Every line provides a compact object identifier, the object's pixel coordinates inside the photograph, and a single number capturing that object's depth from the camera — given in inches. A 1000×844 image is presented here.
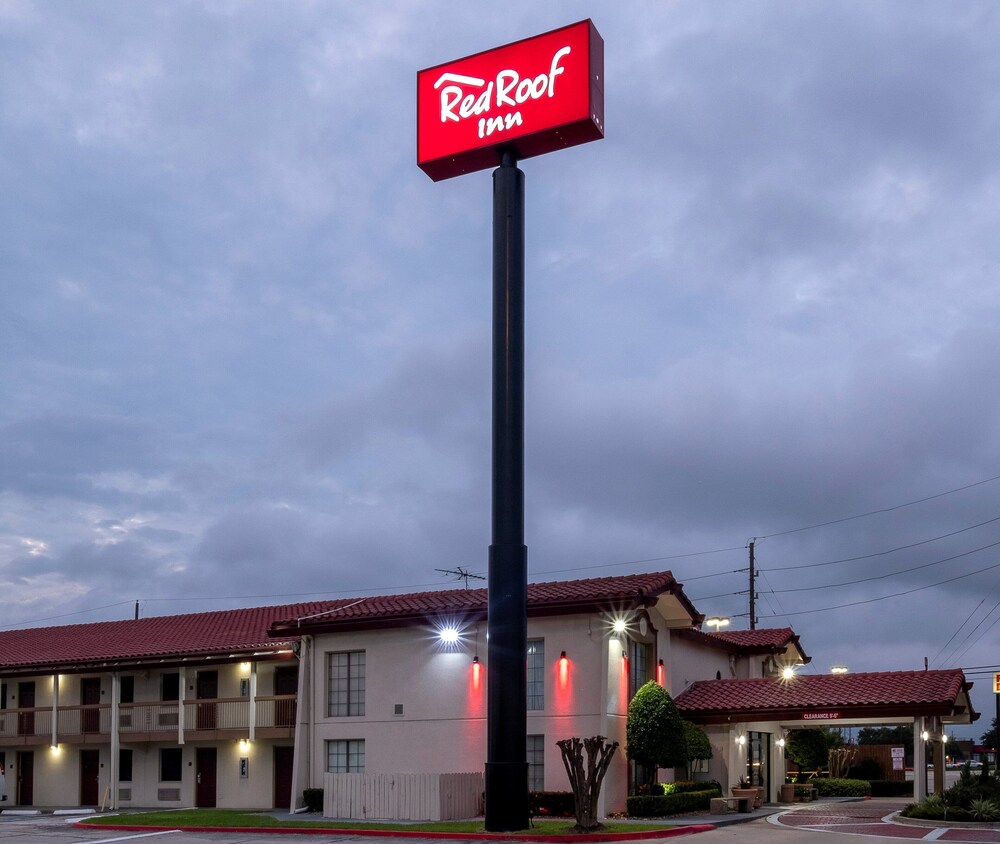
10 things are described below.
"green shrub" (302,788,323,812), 1284.4
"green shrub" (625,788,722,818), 1162.6
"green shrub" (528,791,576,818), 1151.6
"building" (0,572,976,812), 1223.5
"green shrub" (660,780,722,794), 1233.5
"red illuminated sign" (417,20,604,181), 1092.5
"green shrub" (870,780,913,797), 1994.3
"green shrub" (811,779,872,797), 1774.1
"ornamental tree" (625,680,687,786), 1204.5
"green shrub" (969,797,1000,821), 1099.9
